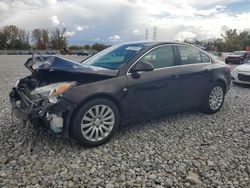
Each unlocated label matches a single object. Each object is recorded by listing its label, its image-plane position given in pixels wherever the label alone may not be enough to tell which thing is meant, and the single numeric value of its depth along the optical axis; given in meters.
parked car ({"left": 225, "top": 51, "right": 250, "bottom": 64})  17.48
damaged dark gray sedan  2.48
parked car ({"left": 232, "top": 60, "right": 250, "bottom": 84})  6.48
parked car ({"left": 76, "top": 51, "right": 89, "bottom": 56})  36.72
